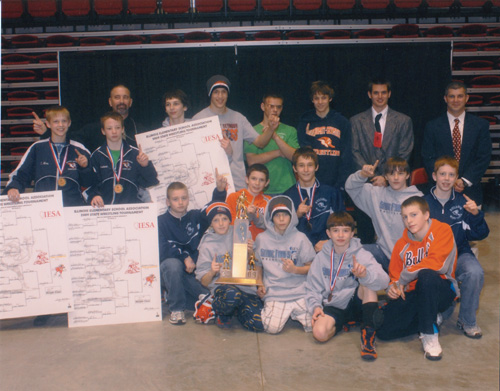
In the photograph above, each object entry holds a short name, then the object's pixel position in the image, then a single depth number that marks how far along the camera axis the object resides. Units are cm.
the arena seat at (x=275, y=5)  1236
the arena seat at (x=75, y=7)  1241
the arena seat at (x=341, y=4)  1227
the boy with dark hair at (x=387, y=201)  432
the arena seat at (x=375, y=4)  1220
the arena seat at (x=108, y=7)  1248
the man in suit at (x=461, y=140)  499
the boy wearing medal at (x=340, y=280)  378
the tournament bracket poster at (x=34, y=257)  411
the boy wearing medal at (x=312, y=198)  453
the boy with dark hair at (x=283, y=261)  404
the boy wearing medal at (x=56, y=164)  441
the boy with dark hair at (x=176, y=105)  507
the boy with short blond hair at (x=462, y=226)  385
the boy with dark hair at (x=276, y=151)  515
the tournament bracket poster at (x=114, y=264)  417
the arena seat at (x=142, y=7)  1244
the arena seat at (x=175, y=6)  1234
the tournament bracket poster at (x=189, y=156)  497
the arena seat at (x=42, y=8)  1239
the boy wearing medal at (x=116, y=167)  455
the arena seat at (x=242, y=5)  1224
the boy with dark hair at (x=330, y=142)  506
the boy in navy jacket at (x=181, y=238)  435
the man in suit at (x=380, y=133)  515
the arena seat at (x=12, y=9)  1228
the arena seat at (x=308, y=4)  1229
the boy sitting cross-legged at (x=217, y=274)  400
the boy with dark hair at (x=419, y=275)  359
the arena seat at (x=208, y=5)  1225
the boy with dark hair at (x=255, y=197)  450
